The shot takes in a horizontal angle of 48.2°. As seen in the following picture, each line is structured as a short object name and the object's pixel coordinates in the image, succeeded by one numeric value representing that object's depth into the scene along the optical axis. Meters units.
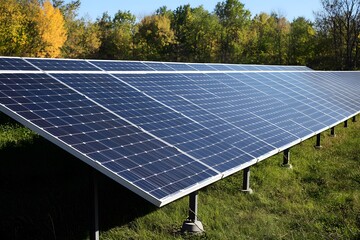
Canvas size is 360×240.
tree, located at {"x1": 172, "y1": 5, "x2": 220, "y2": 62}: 75.33
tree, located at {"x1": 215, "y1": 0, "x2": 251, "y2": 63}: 72.00
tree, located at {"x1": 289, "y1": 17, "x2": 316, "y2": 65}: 64.94
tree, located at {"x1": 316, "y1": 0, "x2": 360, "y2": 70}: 60.78
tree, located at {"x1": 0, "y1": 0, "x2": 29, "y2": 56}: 45.75
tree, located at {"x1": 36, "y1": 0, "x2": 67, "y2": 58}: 54.19
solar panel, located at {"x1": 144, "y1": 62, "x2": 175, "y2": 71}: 13.33
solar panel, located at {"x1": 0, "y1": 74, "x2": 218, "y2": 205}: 5.31
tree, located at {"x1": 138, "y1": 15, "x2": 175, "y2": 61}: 74.12
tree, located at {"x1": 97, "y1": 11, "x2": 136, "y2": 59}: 74.88
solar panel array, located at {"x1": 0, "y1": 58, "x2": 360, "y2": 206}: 5.61
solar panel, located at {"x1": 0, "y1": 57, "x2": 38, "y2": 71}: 8.56
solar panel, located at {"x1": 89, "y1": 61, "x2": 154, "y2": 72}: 11.39
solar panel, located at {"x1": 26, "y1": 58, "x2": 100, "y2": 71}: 9.56
